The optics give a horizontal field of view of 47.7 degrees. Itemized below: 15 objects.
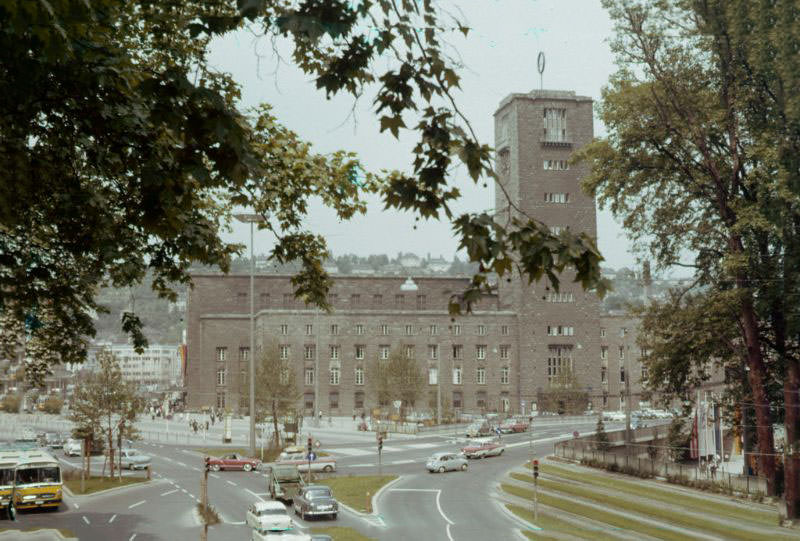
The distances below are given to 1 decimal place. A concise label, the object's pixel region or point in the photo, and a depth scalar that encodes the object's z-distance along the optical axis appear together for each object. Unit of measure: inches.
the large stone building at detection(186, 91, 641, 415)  4822.8
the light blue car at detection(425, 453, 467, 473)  2378.2
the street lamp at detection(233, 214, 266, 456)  1889.8
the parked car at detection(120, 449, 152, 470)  2522.1
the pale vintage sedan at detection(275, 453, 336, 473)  2391.0
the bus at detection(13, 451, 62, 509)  1627.7
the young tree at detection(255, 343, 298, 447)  3179.1
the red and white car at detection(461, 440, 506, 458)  2810.0
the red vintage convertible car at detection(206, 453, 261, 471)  2461.9
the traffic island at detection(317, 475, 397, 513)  1780.3
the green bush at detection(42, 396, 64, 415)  6758.4
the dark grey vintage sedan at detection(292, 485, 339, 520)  1573.6
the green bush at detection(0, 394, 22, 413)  6636.8
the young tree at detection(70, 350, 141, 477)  2233.0
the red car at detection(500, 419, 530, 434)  3789.6
